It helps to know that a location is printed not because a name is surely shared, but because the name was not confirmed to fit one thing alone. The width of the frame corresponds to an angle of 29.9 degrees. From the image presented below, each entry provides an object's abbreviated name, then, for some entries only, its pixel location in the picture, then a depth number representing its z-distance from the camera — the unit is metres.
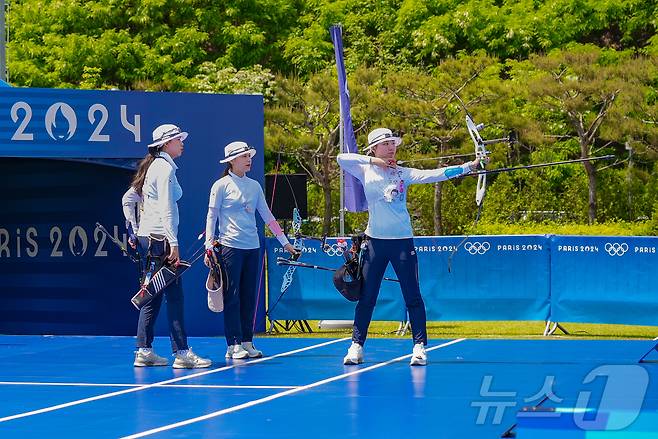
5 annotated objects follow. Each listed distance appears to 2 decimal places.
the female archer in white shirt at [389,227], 11.05
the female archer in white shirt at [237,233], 11.60
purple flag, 15.90
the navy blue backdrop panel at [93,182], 13.53
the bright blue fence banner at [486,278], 15.19
